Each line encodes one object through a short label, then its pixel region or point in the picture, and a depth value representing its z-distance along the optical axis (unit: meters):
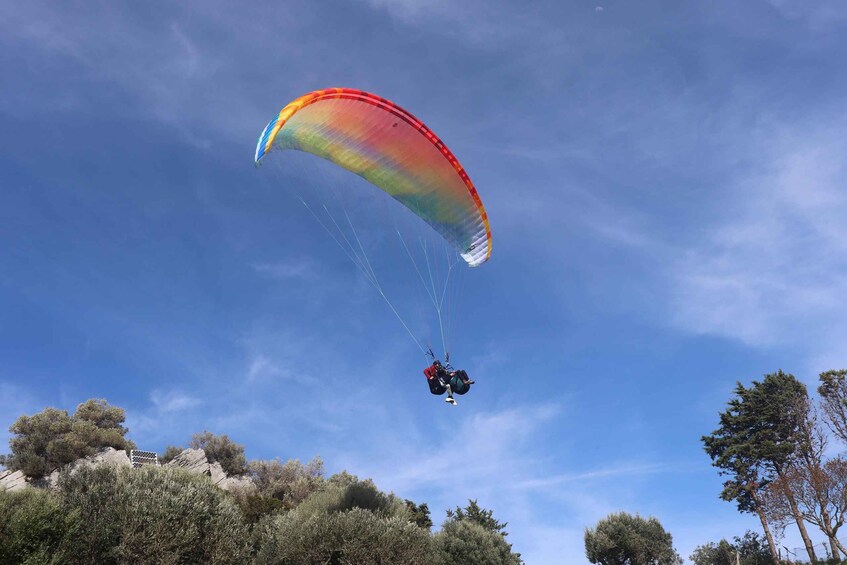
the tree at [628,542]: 40.84
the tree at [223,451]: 49.09
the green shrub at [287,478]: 41.69
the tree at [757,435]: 45.88
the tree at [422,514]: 42.16
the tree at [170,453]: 47.94
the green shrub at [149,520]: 16.38
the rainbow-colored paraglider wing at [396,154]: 19.03
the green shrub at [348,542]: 19.64
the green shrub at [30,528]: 14.93
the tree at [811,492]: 34.59
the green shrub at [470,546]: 27.11
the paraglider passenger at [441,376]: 17.61
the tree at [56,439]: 38.22
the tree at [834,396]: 40.84
